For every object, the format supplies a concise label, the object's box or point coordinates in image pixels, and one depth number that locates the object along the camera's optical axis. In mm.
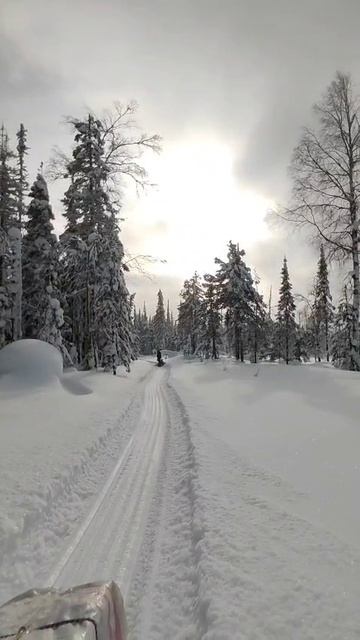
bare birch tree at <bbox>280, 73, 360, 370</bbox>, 14461
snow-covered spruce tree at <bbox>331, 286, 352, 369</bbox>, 29212
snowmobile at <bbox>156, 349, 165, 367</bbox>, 47738
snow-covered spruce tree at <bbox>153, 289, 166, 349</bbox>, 85062
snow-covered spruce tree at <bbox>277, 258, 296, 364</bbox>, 45969
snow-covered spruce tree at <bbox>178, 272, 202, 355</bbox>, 57419
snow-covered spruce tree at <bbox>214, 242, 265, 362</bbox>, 38409
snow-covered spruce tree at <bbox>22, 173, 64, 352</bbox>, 24875
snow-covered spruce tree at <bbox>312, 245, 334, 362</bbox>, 41531
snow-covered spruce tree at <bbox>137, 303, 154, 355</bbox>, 93000
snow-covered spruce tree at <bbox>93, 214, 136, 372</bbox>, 24203
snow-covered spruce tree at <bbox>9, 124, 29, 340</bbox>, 23406
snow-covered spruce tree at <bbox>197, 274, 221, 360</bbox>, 47344
